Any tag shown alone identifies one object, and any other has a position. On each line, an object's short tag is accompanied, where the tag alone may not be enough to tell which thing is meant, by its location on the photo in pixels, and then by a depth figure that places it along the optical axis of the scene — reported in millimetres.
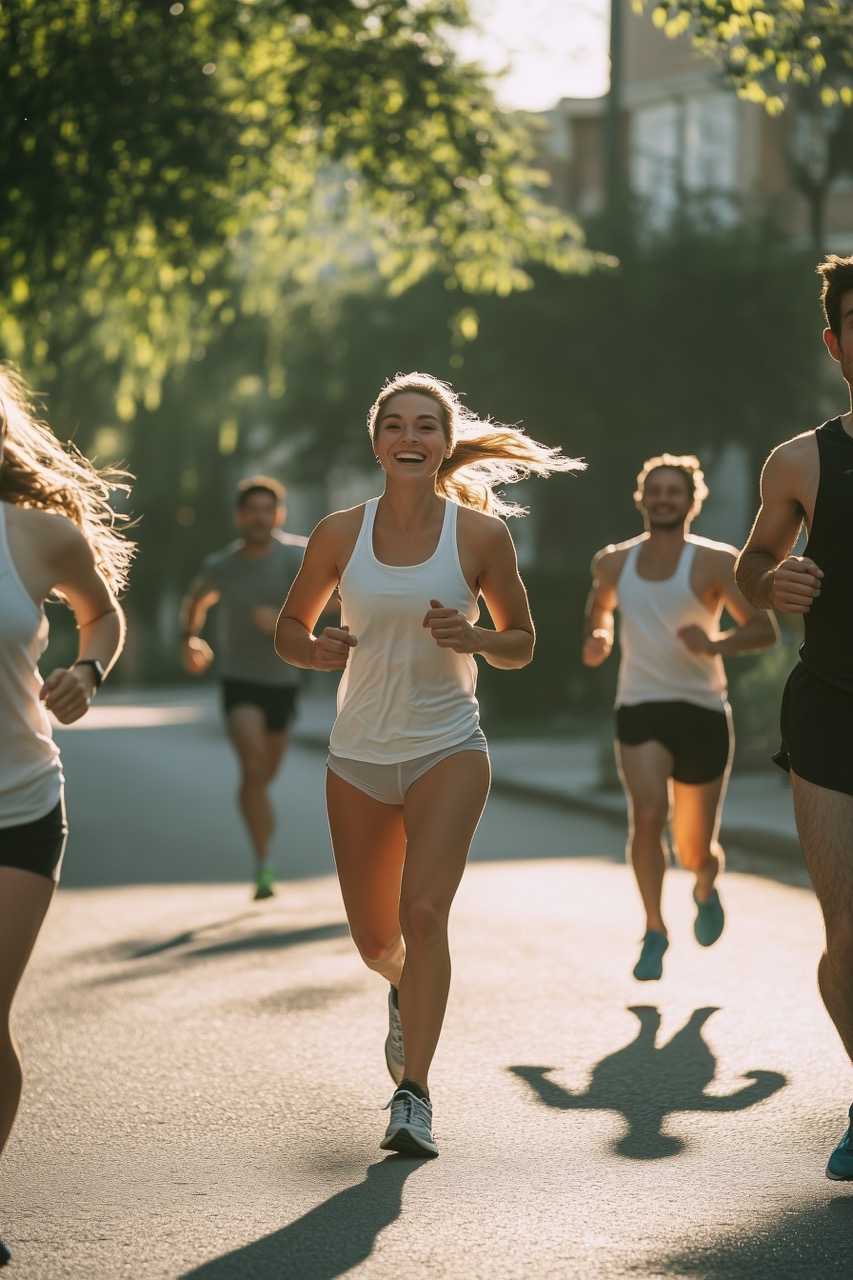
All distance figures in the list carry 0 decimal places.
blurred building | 55793
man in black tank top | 10034
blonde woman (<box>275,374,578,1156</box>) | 11126
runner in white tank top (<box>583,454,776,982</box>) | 16488
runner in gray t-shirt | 22029
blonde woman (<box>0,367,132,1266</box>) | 8905
